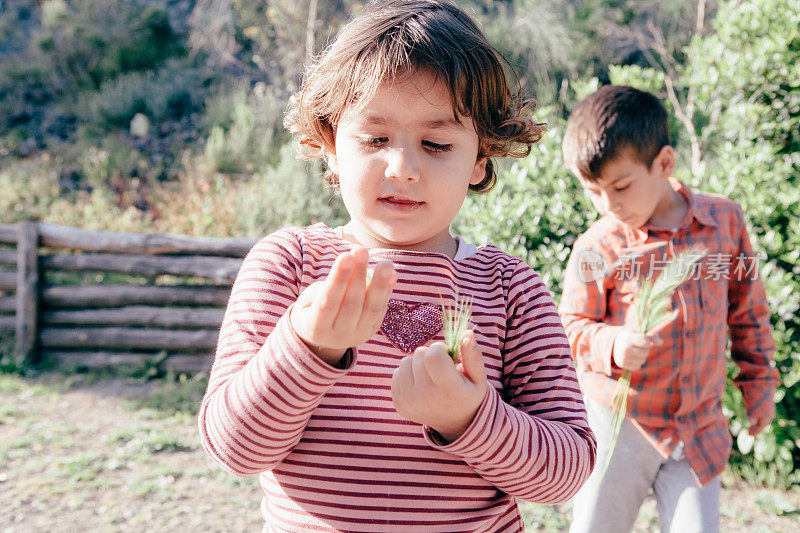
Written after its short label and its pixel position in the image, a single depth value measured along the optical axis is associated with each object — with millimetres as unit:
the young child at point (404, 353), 978
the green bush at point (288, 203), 6766
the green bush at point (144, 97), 11039
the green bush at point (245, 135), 9195
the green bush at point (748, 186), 3494
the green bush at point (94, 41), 12320
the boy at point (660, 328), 2211
